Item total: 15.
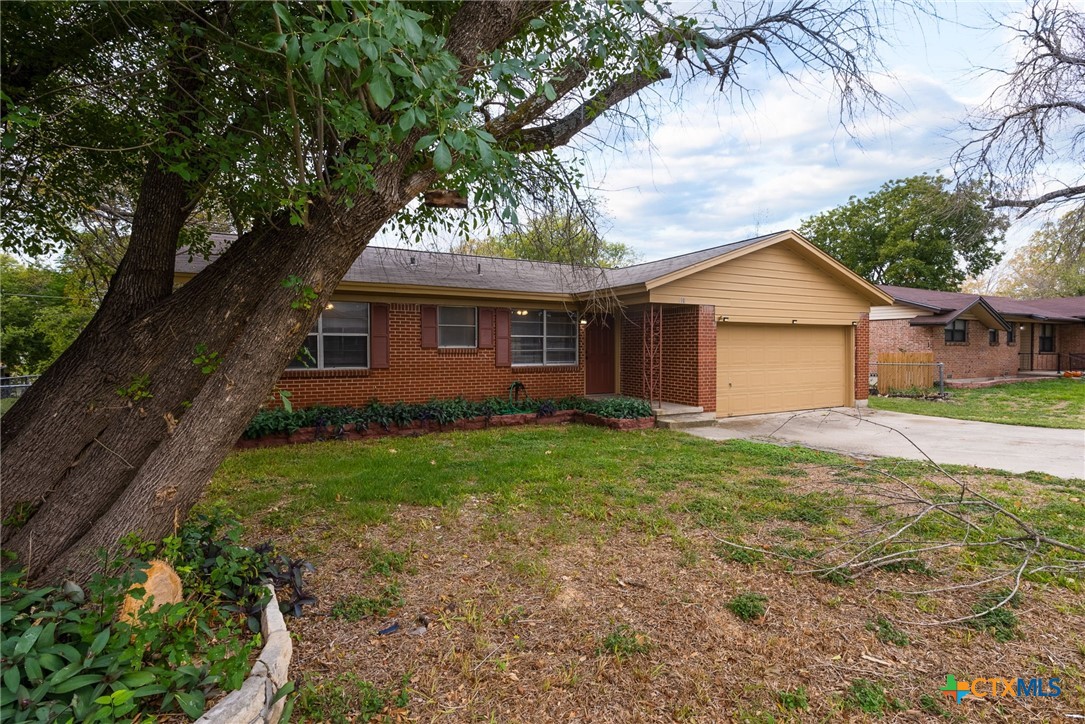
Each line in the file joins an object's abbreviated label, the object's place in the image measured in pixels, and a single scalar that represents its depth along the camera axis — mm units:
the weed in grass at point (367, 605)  3078
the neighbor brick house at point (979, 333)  18672
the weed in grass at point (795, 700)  2332
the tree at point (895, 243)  29125
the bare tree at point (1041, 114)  7473
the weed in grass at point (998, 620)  2869
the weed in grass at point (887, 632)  2830
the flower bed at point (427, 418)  8180
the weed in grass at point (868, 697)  2312
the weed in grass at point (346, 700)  2262
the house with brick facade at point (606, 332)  9859
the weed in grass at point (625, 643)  2742
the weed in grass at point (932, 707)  2291
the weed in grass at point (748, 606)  3088
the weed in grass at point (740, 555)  3809
